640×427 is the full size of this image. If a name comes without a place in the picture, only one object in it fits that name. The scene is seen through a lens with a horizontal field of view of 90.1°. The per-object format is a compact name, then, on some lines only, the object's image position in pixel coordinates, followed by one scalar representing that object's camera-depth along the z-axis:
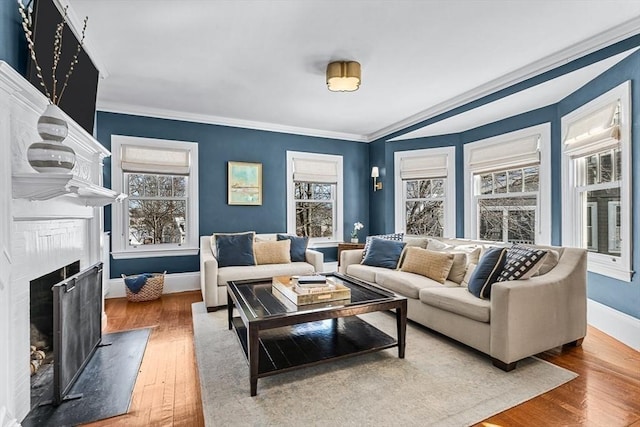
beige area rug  1.75
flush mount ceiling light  2.95
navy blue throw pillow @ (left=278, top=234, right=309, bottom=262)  4.38
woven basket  3.98
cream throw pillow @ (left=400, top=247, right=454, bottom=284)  3.19
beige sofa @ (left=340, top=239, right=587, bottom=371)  2.21
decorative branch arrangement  1.69
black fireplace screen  1.83
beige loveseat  3.55
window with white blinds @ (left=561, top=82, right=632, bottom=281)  2.74
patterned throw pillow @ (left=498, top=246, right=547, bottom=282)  2.38
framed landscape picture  4.84
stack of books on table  2.37
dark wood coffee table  2.04
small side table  5.30
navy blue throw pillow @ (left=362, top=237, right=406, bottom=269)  3.79
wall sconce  5.64
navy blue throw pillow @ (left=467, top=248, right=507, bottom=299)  2.50
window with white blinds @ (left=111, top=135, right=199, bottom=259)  4.23
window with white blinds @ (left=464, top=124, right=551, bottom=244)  3.88
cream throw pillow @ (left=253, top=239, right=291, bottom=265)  4.12
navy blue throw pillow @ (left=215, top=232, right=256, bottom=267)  3.88
